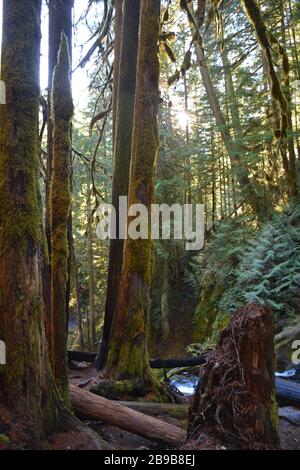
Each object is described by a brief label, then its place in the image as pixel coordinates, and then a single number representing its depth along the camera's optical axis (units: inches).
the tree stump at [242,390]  125.8
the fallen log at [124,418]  164.0
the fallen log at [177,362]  283.1
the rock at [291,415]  204.9
